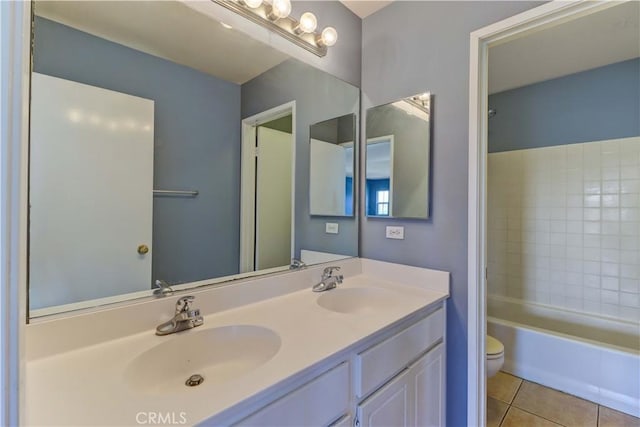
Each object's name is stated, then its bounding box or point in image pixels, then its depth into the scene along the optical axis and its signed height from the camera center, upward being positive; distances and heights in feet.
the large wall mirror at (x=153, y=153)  2.83 +0.80
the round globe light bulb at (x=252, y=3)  3.90 +2.98
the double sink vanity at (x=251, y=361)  1.98 -1.32
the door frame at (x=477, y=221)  4.33 -0.05
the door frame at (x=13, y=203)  1.15 +0.04
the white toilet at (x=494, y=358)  5.39 -2.72
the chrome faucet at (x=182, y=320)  3.04 -1.18
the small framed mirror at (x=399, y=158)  4.96 +1.13
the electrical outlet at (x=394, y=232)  5.27 -0.30
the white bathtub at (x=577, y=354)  5.58 -3.01
